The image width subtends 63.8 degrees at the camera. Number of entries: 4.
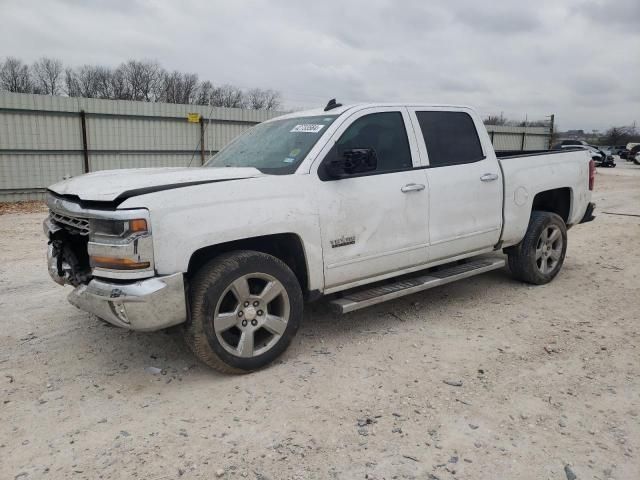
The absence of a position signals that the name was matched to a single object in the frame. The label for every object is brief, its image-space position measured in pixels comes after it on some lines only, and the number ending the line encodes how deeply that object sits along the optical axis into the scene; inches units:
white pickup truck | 124.2
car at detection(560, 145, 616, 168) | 1314.0
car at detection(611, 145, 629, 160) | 1558.8
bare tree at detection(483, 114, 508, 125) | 1226.6
